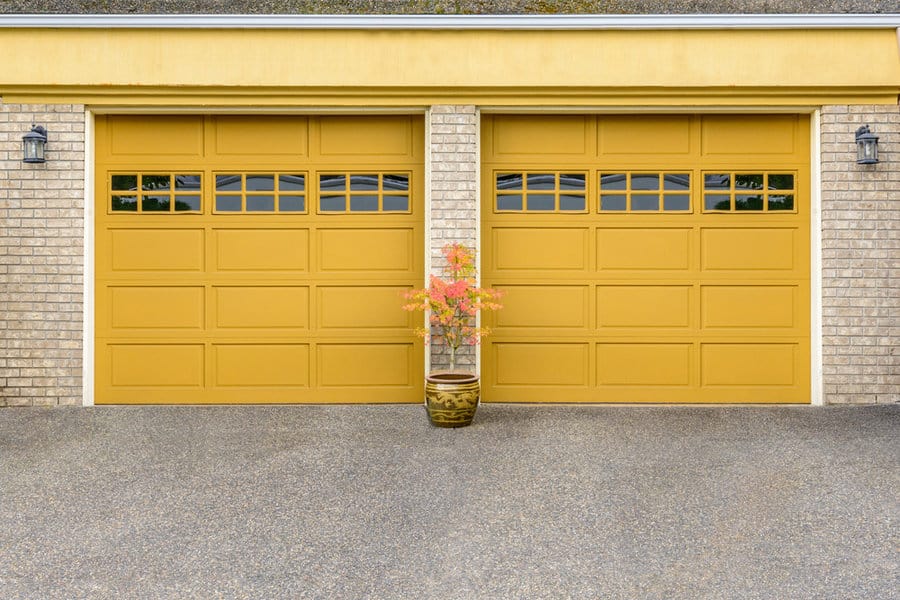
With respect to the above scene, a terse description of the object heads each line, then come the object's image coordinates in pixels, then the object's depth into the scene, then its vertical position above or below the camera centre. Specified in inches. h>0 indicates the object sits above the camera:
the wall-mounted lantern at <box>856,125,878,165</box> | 244.5 +54.6
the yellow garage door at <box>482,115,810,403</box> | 257.9 +15.4
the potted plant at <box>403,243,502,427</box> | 222.5 -7.5
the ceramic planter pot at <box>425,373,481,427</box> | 221.9 -31.7
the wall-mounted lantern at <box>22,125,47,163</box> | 244.2 +54.4
